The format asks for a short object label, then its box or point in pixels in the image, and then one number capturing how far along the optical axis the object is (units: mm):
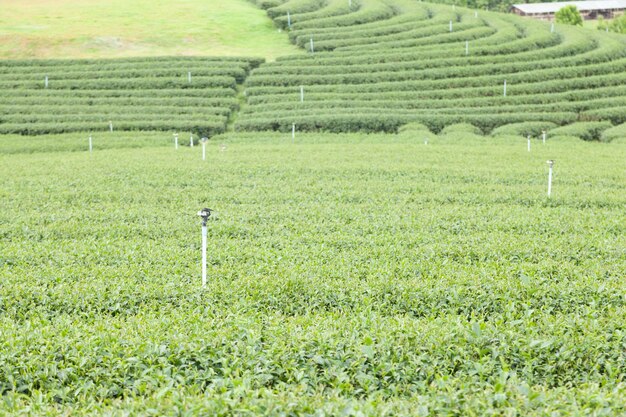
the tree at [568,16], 82938
